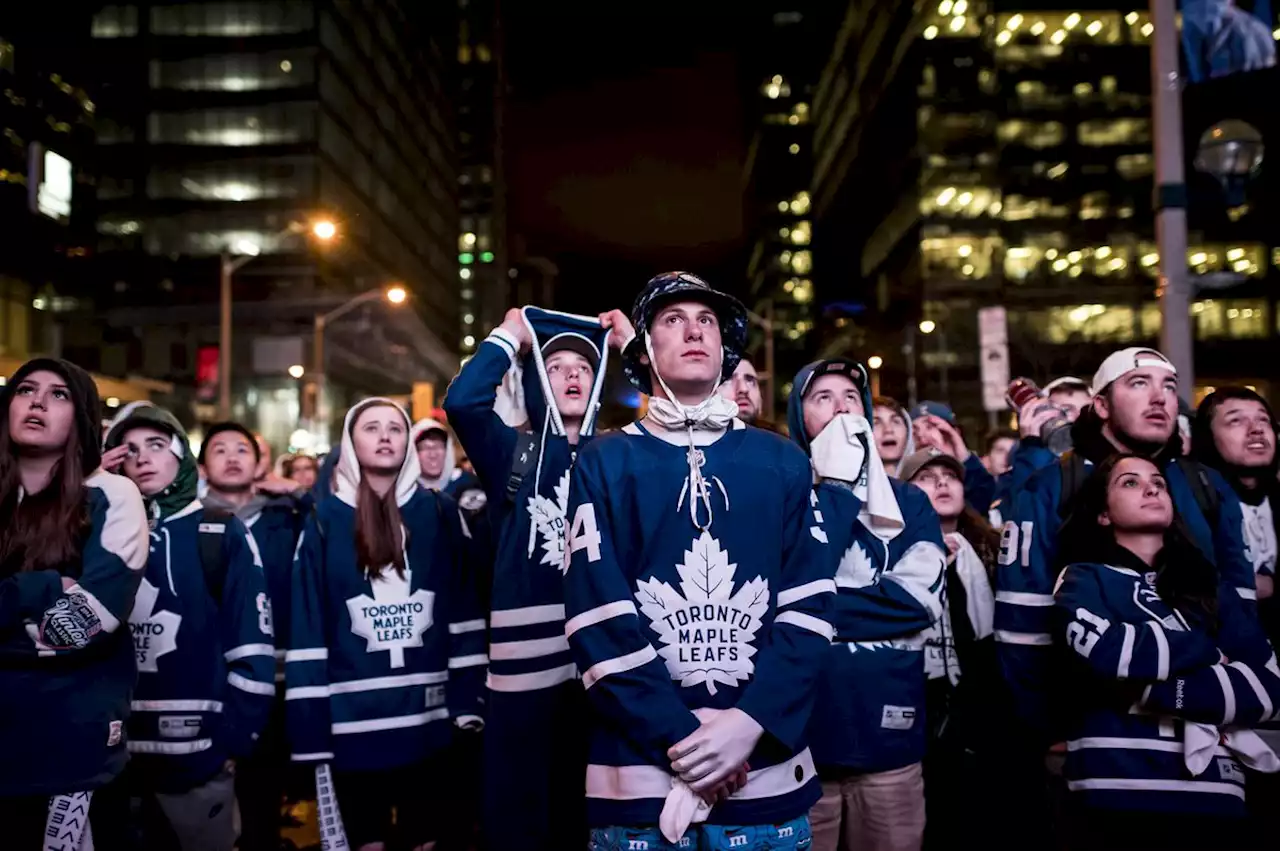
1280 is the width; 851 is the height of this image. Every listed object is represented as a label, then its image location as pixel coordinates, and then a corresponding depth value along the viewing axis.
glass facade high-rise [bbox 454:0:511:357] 143.25
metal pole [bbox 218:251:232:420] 23.67
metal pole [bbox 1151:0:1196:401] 7.96
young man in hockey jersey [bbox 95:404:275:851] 4.66
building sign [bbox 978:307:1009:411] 14.50
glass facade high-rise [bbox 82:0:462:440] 53.22
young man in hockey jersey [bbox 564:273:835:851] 2.76
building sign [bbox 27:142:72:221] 37.59
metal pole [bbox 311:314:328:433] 28.52
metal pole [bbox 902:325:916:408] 66.44
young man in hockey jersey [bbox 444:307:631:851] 3.83
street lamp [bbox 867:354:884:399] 65.75
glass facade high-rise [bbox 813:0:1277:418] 67.25
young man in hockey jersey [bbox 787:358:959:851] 4.07
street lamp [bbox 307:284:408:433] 28.19
